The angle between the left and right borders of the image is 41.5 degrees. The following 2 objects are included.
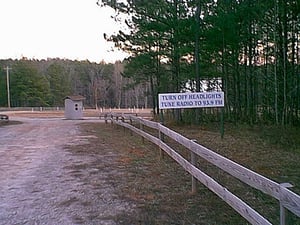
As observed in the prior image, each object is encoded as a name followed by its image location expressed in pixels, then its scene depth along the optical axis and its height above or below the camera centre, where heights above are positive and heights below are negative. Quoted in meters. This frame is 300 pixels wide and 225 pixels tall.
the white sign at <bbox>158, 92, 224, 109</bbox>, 13.41 -0.02
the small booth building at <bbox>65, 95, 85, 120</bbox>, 39.53 -0.53
